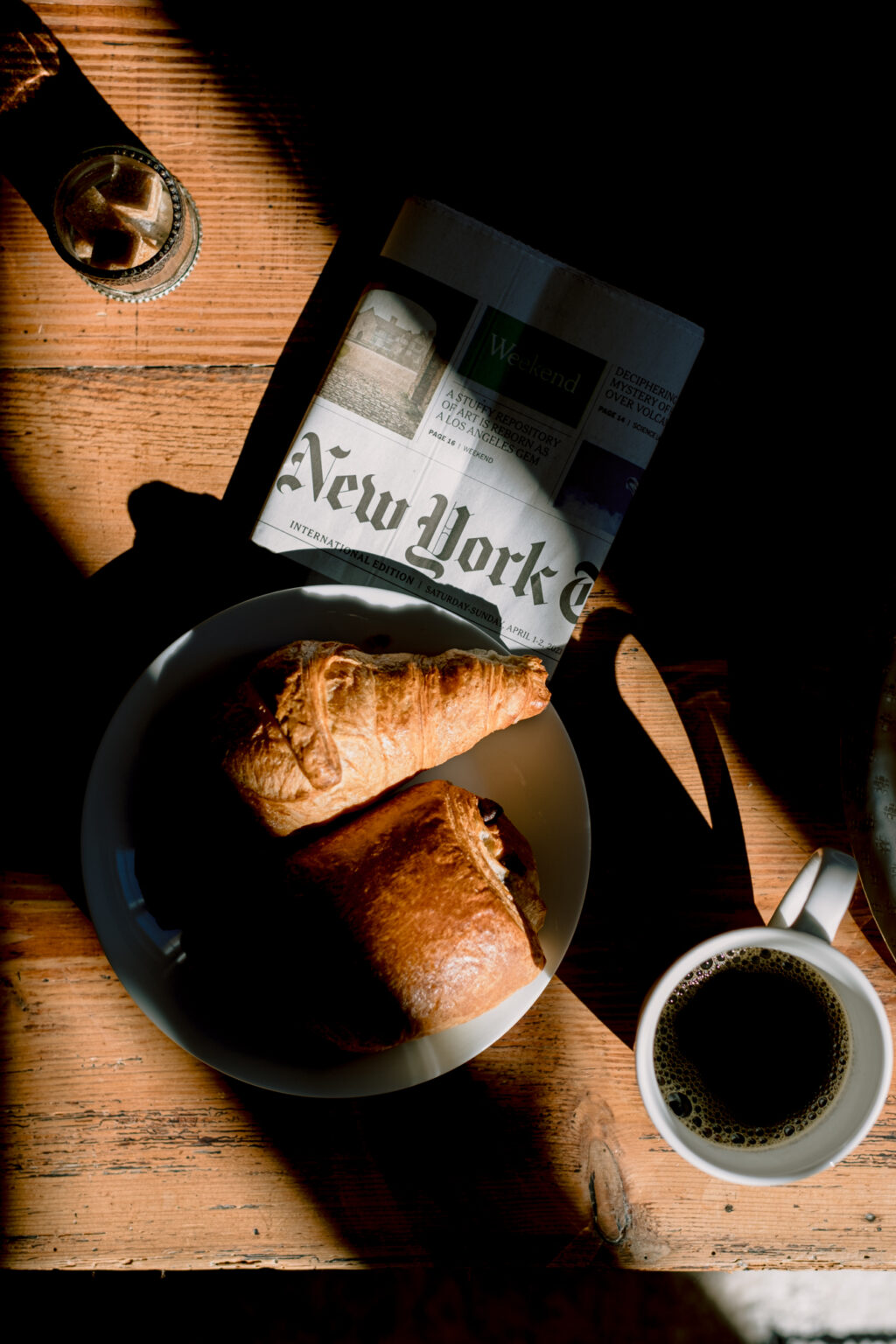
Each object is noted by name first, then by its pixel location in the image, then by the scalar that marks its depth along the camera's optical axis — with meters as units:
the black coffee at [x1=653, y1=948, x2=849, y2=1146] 0.75
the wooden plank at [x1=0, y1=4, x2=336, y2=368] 0.79
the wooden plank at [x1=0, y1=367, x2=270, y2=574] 0.81
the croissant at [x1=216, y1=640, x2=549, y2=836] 0.61
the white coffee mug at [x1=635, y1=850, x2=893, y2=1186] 0.65
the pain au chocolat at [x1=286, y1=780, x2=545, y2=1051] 0.60
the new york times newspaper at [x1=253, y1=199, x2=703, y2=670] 0.80
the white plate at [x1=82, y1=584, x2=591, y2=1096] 0.68
